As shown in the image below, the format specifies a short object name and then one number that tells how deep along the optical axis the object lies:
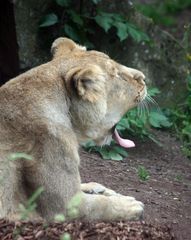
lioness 9.66
